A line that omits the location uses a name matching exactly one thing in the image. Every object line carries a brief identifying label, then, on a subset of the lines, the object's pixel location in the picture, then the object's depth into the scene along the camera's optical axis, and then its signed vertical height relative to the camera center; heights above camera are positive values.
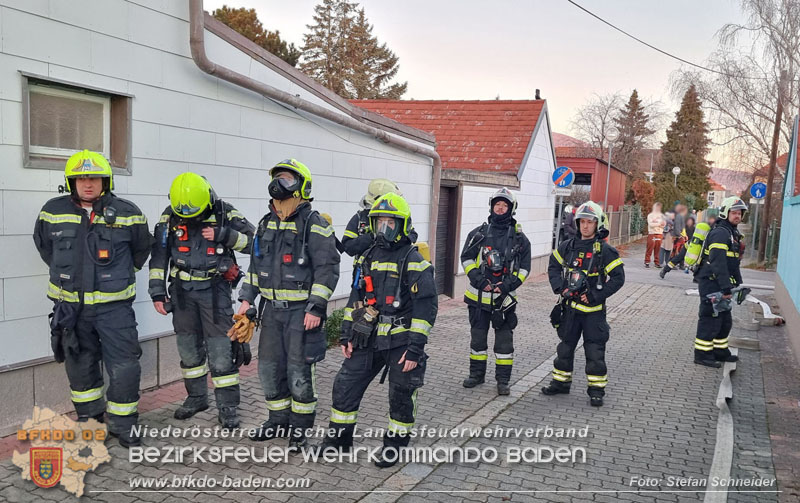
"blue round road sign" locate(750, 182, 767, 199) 20.44 +0.90
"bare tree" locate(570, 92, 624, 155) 51.94 +6.99
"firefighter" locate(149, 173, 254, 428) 5.09 -0.73
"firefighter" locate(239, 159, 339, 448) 4.73 -0.69
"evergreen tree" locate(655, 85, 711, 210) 52.62 +5.26
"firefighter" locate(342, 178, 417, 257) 5.87 -0.27
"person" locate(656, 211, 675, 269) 18.84 -0.77
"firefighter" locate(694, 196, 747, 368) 7.66 -0.78
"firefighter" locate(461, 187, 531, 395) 6.41 -0.72
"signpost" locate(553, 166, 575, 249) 15.32 +0.71
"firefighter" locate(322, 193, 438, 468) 4.57 -0.93
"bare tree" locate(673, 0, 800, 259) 21.86 +4.81
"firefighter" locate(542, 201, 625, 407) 6.27 -0.81
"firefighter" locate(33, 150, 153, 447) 4.57 -0.74
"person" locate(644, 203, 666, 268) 18.92 -0.62
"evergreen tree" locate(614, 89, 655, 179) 51.56 +6.57
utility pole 22.28 +1.72
